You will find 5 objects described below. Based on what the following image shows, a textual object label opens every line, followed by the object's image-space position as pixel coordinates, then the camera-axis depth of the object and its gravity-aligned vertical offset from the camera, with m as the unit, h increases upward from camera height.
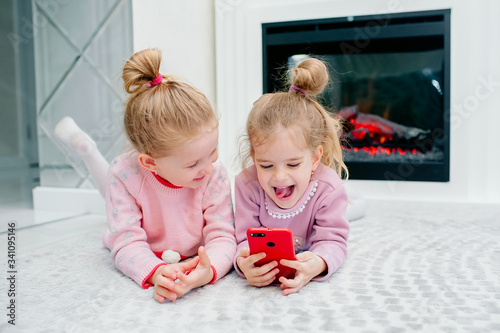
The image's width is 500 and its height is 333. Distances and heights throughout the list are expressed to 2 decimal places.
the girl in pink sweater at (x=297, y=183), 0.78 -0.07
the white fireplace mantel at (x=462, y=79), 1.62 +0.24
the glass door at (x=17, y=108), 1.59 +0.16
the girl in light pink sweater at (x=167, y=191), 0.78 -0.09
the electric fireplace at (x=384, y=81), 1.69 +0.26
